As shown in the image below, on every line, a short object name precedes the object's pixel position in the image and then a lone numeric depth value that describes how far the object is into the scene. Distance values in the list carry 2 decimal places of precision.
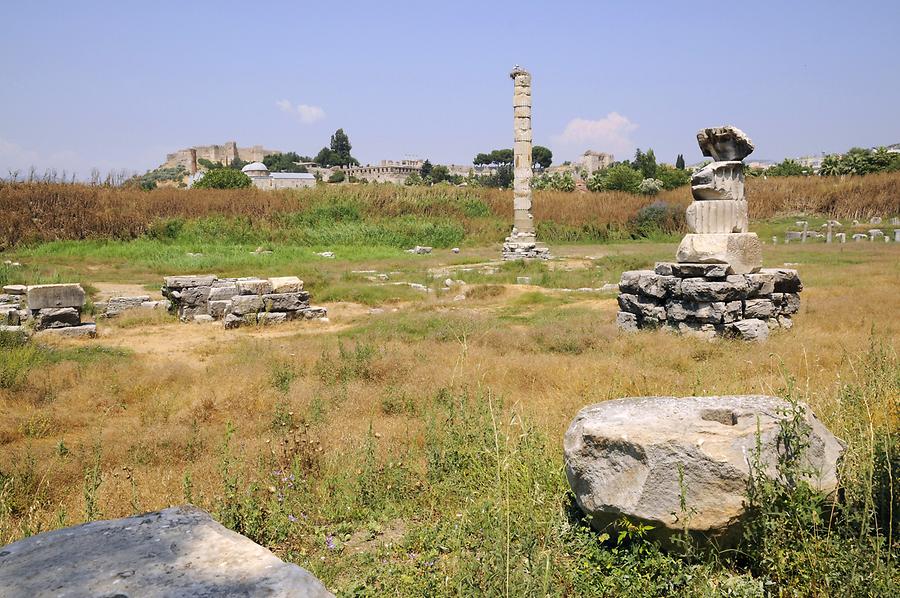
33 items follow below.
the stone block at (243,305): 13.43
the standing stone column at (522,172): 25.06
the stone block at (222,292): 14.07
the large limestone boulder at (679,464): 3.26
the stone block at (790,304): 10.48
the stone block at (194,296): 14.13
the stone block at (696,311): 9.56
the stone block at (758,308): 9.76
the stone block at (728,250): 9.75
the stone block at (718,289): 9.51
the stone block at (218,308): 14.02
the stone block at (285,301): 13.66
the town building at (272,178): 67.67
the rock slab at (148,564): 2.16
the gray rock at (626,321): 10.80
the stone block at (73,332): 11.93
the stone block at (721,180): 9.96
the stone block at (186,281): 14.16
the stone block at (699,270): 9.61
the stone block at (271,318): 13.47
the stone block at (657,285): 10.10
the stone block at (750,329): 9.37
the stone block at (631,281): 10.73
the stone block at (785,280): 10.21
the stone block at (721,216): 9.98
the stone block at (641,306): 10.29
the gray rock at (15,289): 14.47
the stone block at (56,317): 12.21
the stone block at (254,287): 13.66
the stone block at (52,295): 12.39
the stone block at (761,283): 9.73
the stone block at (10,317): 12.10
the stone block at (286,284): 13.82
